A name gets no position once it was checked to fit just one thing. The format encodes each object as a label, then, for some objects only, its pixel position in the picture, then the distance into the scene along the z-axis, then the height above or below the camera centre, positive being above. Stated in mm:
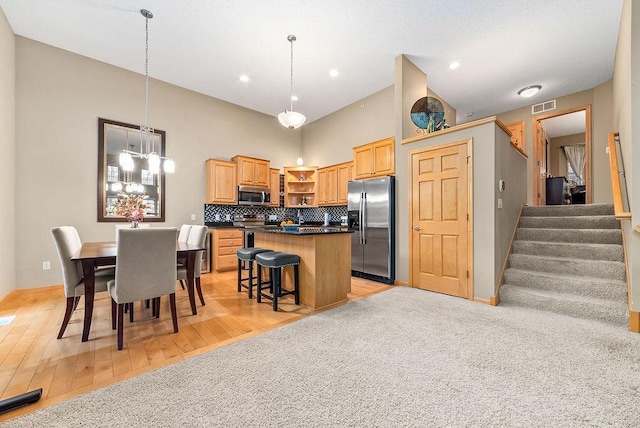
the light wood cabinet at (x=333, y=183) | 5824 +795
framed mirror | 4312 +799
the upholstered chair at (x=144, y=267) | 2096 -416
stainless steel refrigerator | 4176 -157
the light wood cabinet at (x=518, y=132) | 5861 +1940
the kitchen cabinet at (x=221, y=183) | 5340 +736
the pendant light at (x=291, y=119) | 3322 +1261
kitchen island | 2990 -560
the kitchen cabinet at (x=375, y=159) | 4430 +1052
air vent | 5512 +2368
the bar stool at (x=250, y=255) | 3286 -473
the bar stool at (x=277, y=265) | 2890 -528
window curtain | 8080 +1831
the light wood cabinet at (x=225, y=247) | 4988 -561
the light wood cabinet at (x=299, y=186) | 6523 +802
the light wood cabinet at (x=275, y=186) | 6305 +759
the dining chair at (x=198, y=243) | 3104 -303
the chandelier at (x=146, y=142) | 3072 +1344
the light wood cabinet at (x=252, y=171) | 5625 +1036
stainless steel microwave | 5643 +500
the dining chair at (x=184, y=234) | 3622 -224
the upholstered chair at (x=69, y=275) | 2252 -509
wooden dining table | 2146 -379
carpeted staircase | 2724 -593
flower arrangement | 3189 +133
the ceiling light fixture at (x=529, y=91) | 4995 +2468
